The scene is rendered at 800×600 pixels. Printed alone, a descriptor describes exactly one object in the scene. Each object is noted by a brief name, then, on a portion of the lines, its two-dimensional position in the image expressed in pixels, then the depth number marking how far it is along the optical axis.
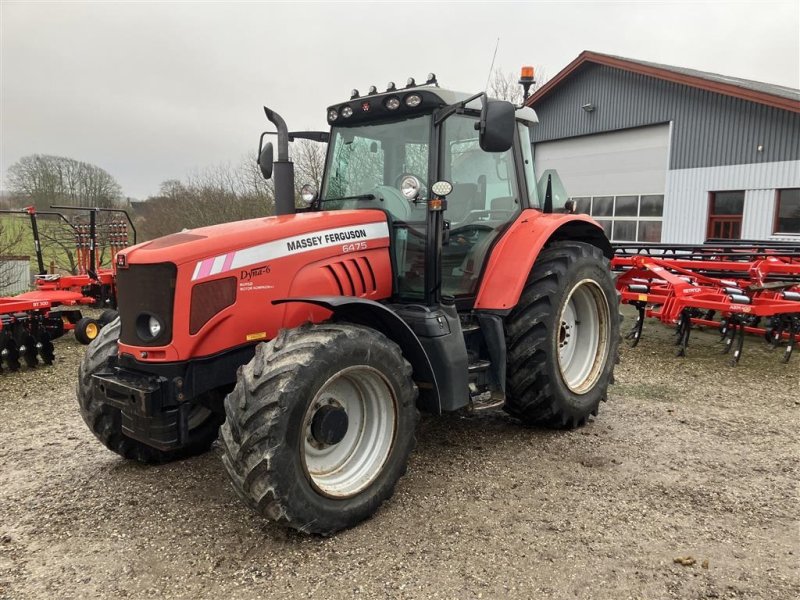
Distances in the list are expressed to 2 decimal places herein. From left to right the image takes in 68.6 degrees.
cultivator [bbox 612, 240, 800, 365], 6.66
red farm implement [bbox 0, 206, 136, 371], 6.70
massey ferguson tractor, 2.81
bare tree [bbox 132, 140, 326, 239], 19.14
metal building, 12.22
